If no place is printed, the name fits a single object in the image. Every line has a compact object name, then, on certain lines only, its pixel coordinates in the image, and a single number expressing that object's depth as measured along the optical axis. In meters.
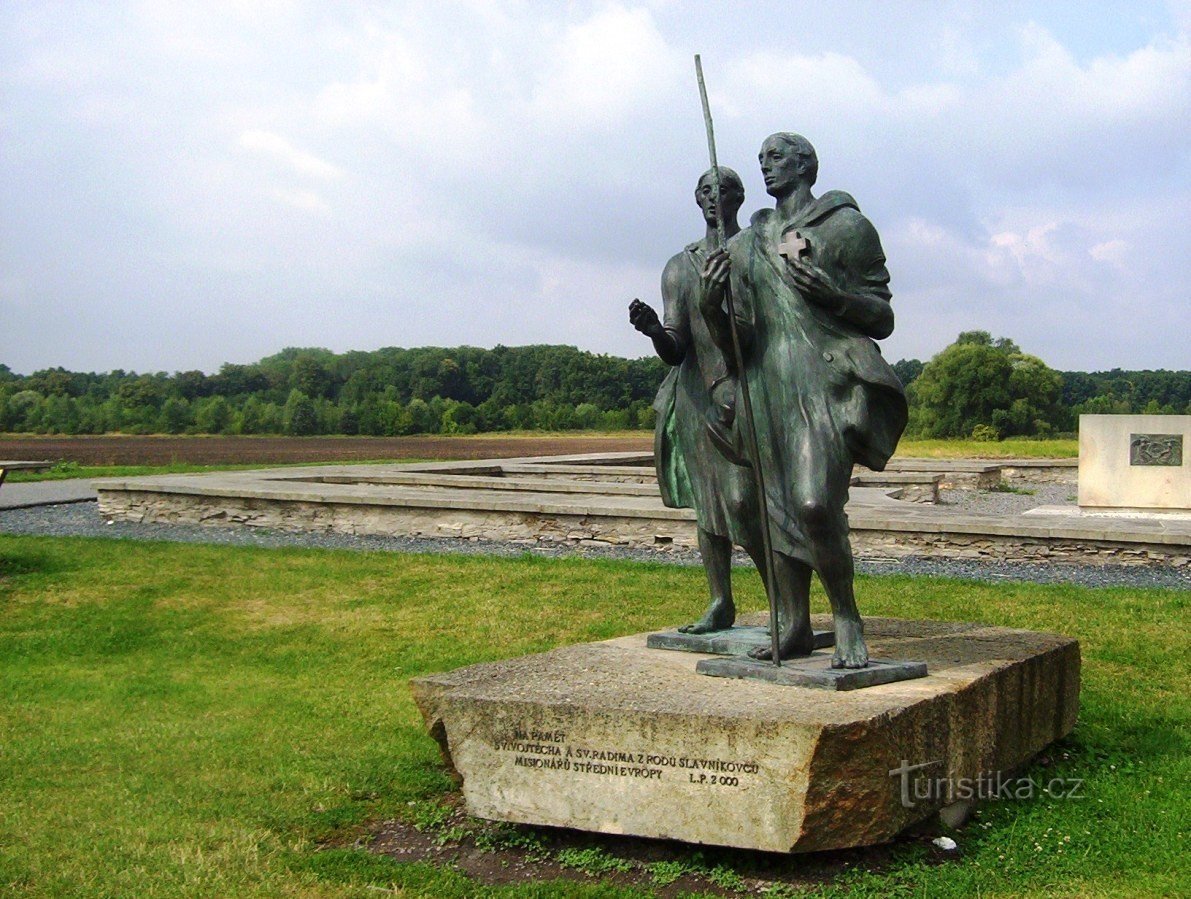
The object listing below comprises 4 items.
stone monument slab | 17.17
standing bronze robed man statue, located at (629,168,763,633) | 5.31
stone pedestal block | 4.12
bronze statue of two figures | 4.87
